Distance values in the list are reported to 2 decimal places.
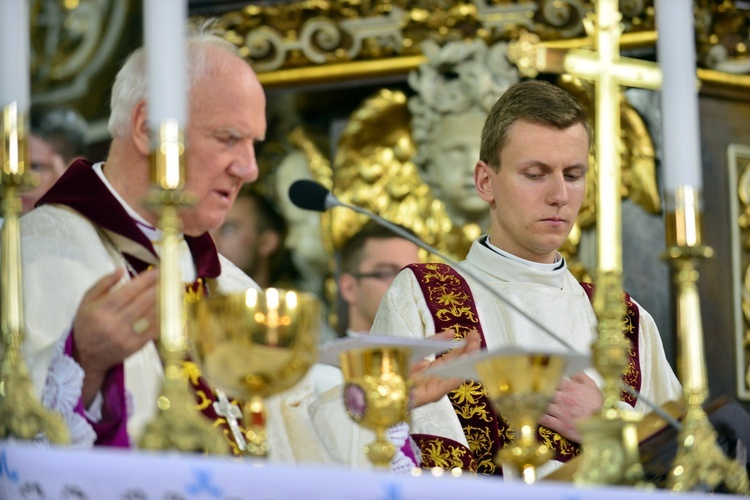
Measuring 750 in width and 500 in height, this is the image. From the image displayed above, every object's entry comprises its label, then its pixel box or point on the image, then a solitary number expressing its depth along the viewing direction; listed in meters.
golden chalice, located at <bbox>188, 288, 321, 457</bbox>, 5.95
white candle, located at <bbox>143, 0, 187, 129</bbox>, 6.01
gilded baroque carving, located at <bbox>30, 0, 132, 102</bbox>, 15.30
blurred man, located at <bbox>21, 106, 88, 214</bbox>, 12.76
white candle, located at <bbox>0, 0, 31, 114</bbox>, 6.45
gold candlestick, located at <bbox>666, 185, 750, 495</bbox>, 6.30
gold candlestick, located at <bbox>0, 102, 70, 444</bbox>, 6.20
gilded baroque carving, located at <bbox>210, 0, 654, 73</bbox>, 14.06
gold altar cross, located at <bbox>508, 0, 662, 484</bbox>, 6.16
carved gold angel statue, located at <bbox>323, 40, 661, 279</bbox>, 13.94
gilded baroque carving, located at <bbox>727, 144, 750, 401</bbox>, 13.41
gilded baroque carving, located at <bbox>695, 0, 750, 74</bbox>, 13.77
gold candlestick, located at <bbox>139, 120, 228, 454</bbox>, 5.87
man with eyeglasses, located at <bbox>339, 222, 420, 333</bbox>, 13.95
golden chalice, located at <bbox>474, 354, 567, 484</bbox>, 6.27
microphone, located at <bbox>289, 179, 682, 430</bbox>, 7.78
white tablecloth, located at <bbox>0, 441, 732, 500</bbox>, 5.53
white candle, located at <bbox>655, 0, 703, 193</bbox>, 6.57
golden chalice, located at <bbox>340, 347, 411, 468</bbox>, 6.35
